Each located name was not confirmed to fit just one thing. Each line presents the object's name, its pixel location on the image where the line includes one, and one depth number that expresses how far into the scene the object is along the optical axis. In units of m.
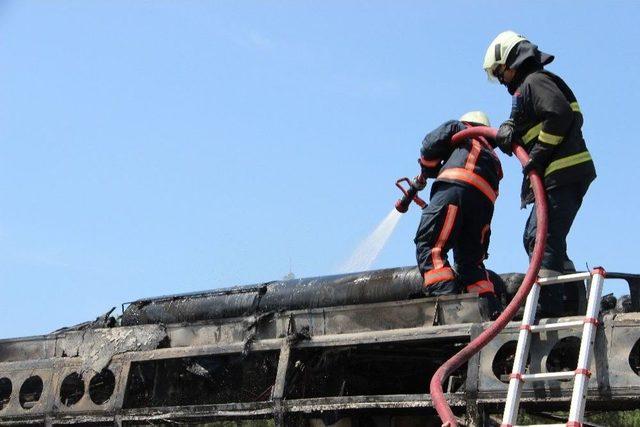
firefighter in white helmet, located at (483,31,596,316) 12.93
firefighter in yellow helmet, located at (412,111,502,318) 14.16
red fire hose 11.52
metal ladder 10.99
